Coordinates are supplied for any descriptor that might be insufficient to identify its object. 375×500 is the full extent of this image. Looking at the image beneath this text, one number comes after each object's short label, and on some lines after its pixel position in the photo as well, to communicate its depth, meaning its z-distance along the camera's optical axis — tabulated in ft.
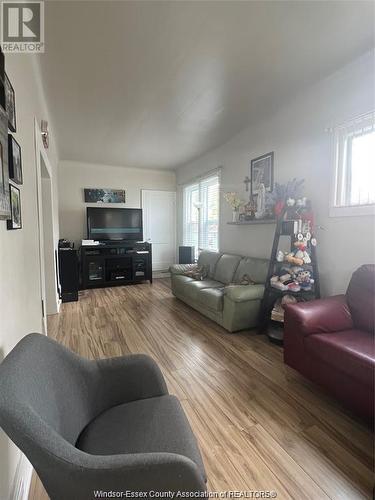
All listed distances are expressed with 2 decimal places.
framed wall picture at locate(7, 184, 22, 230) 3.68
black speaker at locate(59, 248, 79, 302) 13.23
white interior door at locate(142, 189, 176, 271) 19.63
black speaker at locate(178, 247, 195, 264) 17.42
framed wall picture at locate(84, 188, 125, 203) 17.69
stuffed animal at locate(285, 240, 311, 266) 8.22
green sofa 9.27
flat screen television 17.25
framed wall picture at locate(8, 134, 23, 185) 3.79
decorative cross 11.88
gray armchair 2.22
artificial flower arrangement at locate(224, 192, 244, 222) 12.44
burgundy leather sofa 4.85
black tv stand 16.56
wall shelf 10.23
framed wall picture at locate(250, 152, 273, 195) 10.64
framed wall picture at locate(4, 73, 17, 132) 3.70
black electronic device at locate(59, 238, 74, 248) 14.42
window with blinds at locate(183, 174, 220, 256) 15.48
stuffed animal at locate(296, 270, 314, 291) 8.17
